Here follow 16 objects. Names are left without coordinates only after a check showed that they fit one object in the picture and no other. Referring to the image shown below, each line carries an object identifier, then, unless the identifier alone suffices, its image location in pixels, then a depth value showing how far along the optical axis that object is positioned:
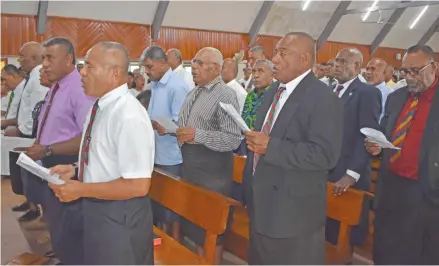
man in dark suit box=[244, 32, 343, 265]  2.00
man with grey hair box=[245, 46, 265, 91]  5.76
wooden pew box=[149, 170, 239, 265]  2.53
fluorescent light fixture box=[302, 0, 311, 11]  13.31
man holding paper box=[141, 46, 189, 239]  3.77
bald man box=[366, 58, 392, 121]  5.44
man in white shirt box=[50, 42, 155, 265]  1.78
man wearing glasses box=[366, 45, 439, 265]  2.48
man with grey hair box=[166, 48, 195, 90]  4.81
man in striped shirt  3.11
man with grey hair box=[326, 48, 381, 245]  3.04
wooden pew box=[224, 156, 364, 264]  2.76
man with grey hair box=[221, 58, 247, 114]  5.56
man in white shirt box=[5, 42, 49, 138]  4.15
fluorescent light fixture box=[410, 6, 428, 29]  15.20
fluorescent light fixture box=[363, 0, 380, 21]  13.33
